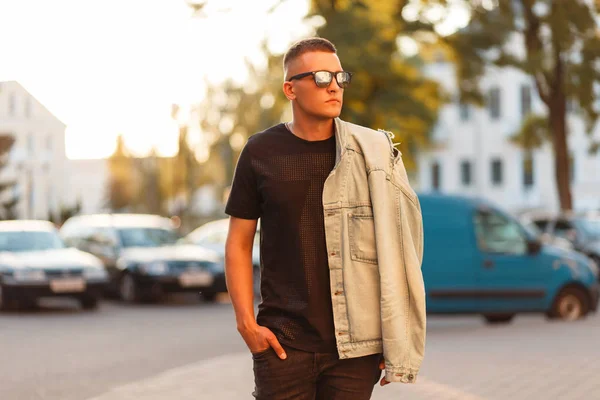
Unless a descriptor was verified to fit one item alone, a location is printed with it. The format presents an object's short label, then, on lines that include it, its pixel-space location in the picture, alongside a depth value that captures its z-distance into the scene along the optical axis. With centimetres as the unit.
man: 373
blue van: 1435
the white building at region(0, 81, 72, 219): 2873
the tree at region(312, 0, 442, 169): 2423
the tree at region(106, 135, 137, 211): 7895
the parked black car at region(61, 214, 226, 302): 1989
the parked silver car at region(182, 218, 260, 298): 2191
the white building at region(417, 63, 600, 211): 6494
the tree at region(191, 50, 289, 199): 5403
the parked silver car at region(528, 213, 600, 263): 2341
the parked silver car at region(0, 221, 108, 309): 1814
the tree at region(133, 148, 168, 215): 6206
